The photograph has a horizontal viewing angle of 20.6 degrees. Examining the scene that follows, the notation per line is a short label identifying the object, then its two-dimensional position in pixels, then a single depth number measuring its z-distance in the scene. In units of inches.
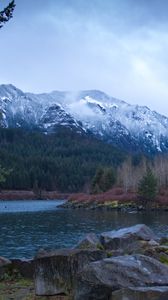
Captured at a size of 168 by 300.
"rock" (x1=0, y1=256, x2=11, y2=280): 882.5
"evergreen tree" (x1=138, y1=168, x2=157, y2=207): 5068.9
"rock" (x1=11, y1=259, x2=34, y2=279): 868.0
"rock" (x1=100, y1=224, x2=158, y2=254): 961.7
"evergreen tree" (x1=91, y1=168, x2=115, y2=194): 6353.3
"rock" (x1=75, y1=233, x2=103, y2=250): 980.8
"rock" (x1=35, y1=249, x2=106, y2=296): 681.6
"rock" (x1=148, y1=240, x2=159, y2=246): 948.7
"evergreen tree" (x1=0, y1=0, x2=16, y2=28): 722.8
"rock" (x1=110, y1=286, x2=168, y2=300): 495.5
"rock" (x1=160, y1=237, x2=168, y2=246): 1063.2
